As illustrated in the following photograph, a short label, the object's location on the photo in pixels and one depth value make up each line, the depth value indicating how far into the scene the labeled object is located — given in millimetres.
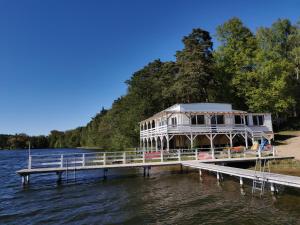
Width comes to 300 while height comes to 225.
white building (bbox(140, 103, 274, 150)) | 28641
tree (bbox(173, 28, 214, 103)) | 41438
